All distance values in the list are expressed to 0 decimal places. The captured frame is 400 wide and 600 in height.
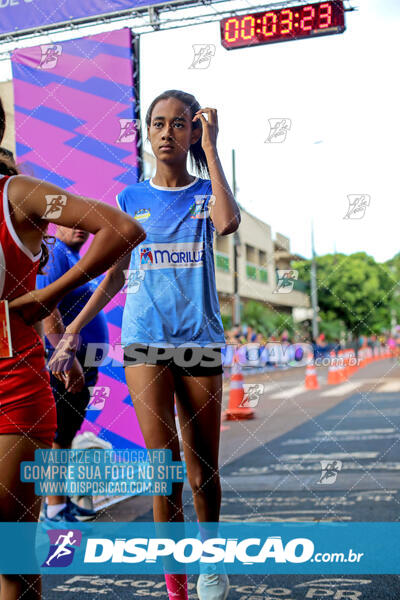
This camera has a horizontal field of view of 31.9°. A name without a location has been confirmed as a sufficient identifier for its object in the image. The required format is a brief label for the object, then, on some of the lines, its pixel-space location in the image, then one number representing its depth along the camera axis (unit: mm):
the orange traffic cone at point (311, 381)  17859
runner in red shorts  1934
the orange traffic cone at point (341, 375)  19891
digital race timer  3404
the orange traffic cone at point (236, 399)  10234
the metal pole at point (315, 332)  36812
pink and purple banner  4199
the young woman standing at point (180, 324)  2738
